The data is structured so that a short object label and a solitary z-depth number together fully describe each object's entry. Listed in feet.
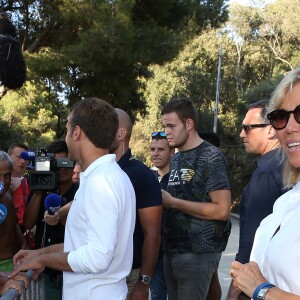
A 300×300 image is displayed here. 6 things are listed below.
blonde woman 5.60
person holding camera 12.44
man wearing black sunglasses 9.59
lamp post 88.28
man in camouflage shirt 11.76
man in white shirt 7.54
